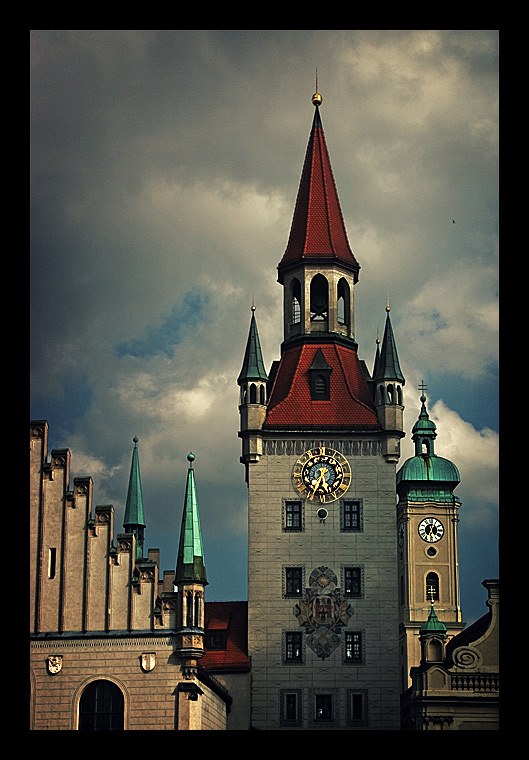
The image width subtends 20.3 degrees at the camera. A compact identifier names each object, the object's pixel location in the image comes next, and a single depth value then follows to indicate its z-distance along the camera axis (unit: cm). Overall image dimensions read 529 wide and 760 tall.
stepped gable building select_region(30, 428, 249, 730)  5569
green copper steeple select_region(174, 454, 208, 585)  5781
